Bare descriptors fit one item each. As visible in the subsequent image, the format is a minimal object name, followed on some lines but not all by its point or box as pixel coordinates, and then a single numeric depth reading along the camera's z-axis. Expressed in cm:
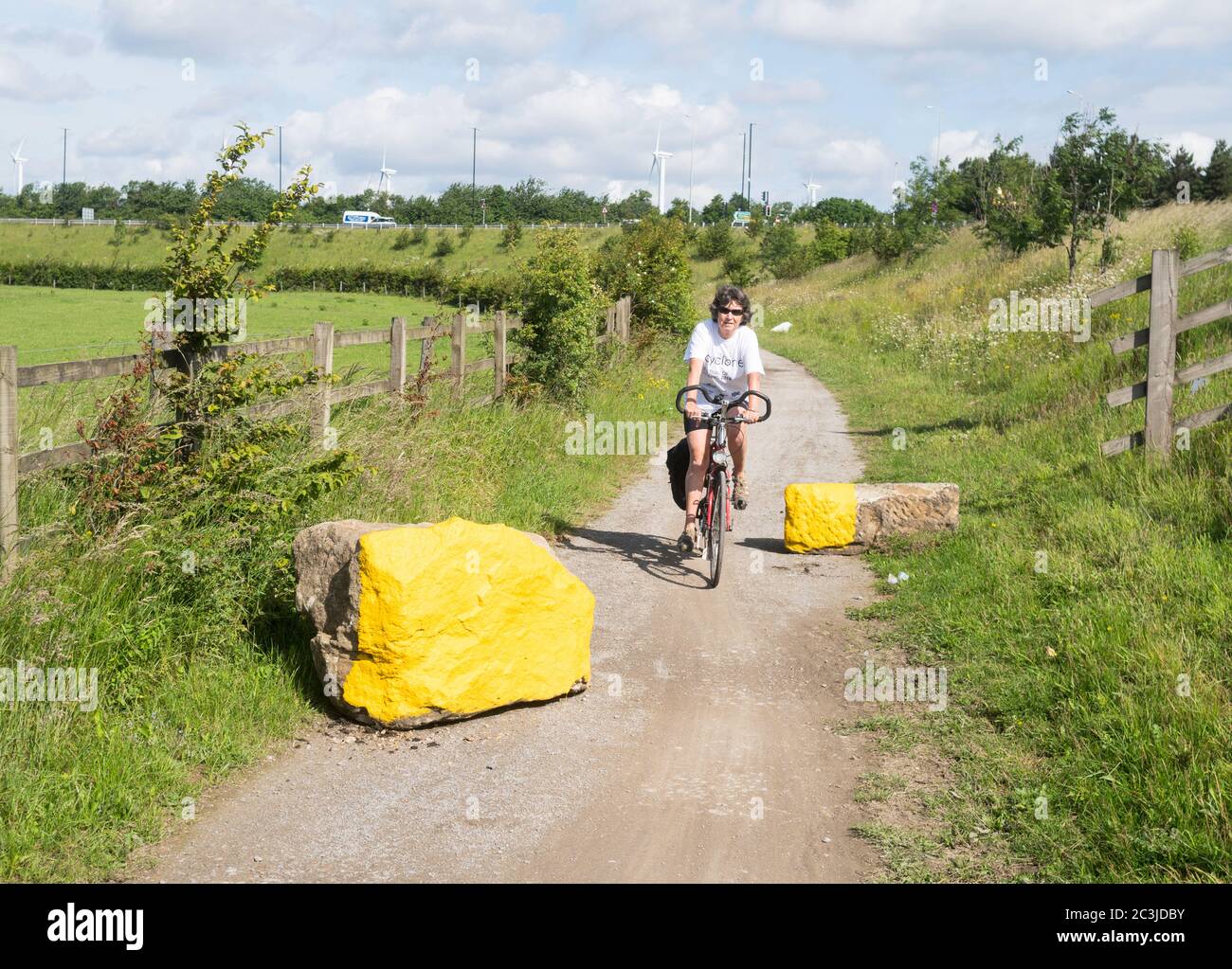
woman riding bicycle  839
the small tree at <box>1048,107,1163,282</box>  2028
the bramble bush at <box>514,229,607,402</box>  1405
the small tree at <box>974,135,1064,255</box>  2151
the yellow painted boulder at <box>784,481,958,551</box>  901
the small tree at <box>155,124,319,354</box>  678
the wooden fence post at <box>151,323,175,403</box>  662
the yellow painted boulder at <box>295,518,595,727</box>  541
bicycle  818
